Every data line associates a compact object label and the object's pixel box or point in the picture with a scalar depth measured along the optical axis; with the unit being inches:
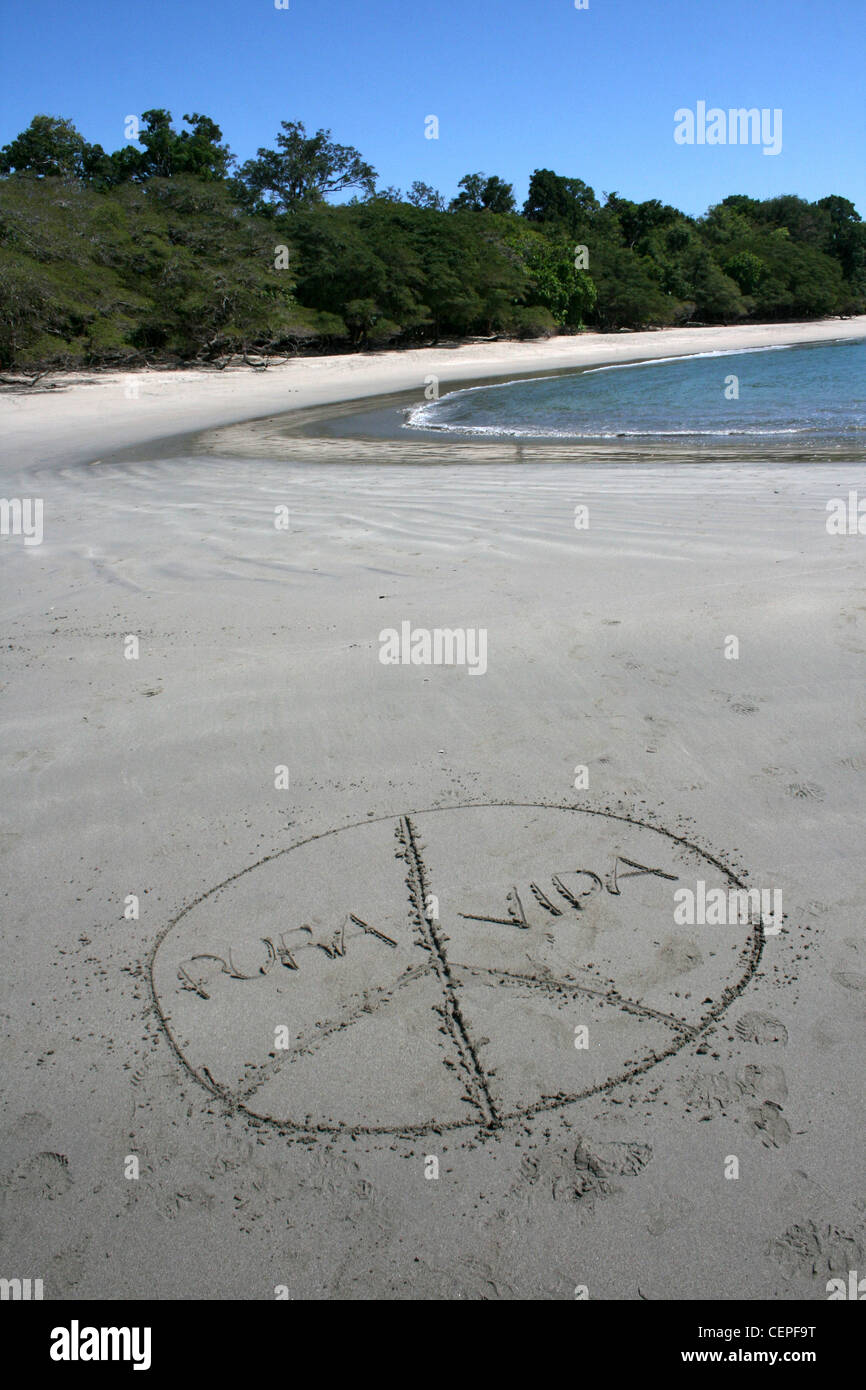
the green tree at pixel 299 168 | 2655.0
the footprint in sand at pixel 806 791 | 147.1
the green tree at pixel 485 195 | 3142.2
